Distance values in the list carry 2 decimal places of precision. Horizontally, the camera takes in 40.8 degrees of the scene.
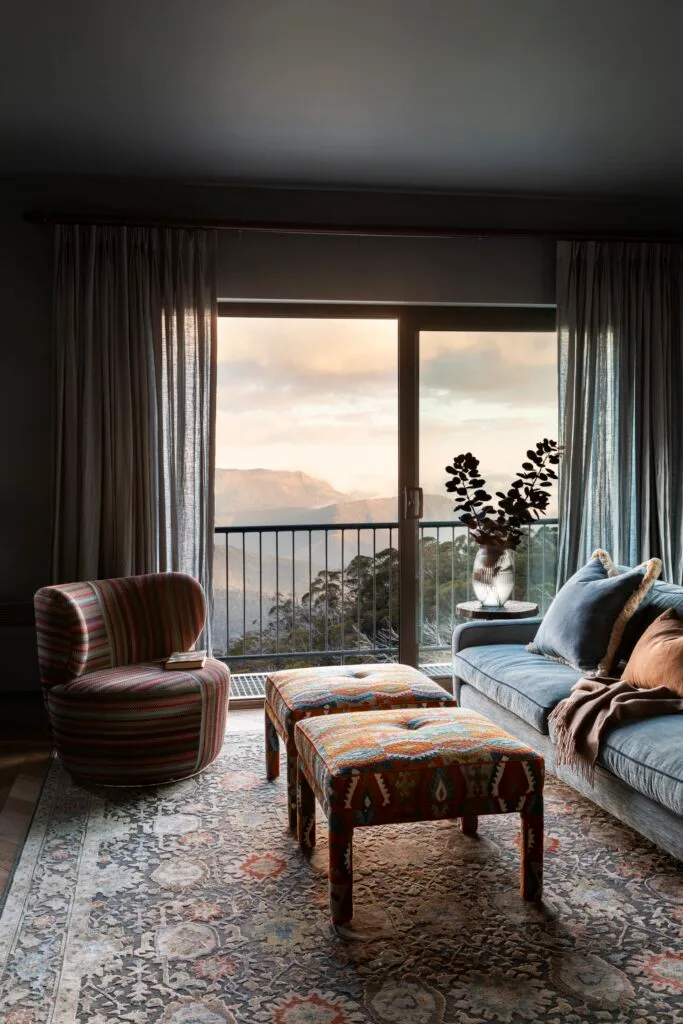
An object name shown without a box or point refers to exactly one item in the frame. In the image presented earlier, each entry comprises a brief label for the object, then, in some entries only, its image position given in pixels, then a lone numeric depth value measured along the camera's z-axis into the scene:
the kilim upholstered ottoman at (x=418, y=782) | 2.54
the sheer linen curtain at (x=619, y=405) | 5.21
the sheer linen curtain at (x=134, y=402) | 4.66
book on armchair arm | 3.93
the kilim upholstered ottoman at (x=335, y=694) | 3.30
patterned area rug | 2.17
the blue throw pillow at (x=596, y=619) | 3.77
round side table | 4.72
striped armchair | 3.63
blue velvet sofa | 2.78
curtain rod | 4.66
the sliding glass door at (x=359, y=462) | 5.31
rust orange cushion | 3.23
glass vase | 4.82
